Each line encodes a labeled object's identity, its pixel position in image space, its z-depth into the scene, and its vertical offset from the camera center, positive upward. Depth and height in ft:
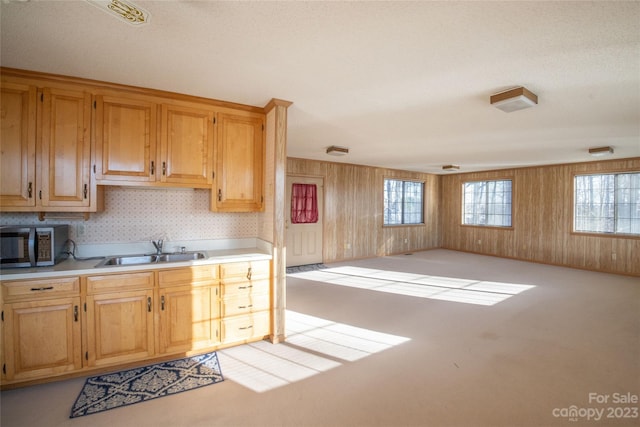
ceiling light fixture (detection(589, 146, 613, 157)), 16.12 +3.53
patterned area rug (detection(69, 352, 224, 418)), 6.69 -4.41
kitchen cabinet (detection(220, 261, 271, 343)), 9.11 -2.89
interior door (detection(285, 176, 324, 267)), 21.45 -1.92
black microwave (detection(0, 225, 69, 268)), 7.27 -0.95
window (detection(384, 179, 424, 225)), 27.50 +1.01
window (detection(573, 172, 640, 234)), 19.49 +0.74
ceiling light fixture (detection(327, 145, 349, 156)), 17.39 +3.68
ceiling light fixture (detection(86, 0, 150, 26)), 4.96 +3.57
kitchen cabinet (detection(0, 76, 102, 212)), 7.60 +1.64
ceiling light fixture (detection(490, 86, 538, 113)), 8.43 +3.38
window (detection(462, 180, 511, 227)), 26.37 +0.92
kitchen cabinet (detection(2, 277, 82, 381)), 6.92 -2.92
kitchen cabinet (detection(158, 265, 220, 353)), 8.31 -2.92
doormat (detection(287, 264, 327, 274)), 20.10 -4.11
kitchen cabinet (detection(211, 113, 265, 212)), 9.82 +1.62
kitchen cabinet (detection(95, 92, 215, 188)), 8.45 +2.10
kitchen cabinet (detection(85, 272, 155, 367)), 7.57 -2.92
